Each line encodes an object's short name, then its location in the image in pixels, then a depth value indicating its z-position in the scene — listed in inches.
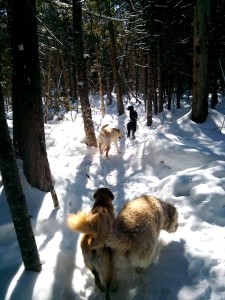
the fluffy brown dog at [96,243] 144.6
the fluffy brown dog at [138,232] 150.5
